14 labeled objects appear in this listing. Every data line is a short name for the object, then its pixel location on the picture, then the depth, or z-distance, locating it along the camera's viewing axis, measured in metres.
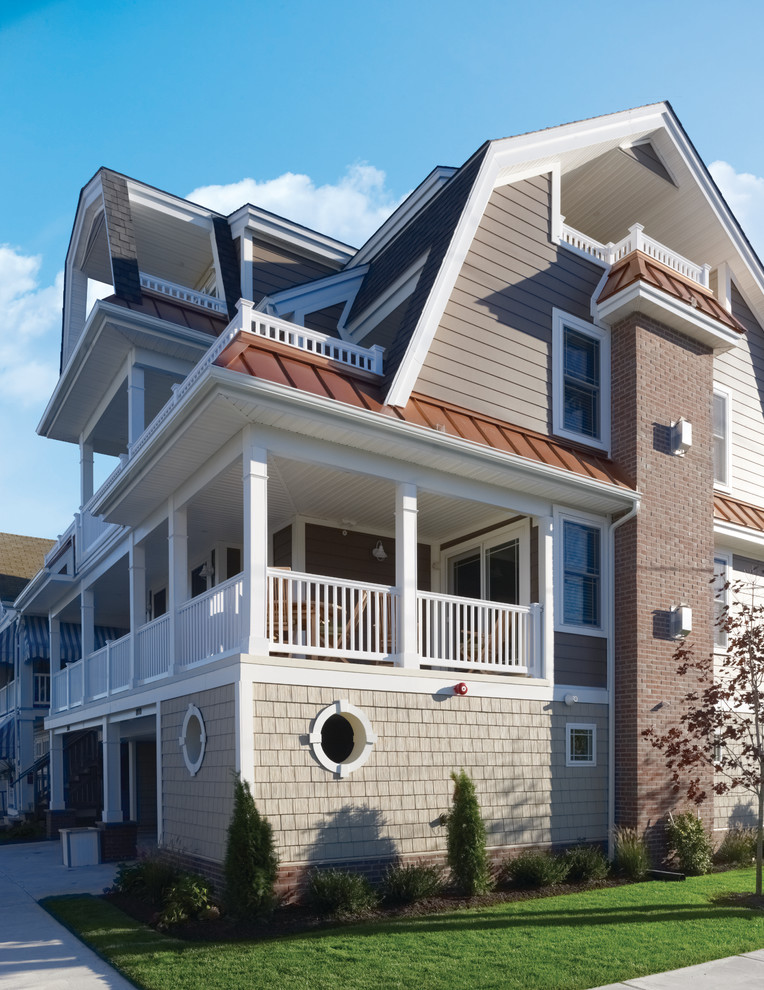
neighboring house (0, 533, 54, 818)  24.50
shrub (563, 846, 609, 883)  11.66
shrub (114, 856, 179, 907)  10.35
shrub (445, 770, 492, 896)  10.45
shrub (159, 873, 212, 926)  9.26
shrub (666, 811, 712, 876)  12.49
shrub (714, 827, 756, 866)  13.41
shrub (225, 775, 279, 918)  9.10
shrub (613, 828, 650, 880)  11.96
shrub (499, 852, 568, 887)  11.15
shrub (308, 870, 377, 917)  9.46
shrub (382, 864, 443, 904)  10.09
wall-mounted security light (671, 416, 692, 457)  14.04
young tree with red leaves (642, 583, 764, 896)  11.09
